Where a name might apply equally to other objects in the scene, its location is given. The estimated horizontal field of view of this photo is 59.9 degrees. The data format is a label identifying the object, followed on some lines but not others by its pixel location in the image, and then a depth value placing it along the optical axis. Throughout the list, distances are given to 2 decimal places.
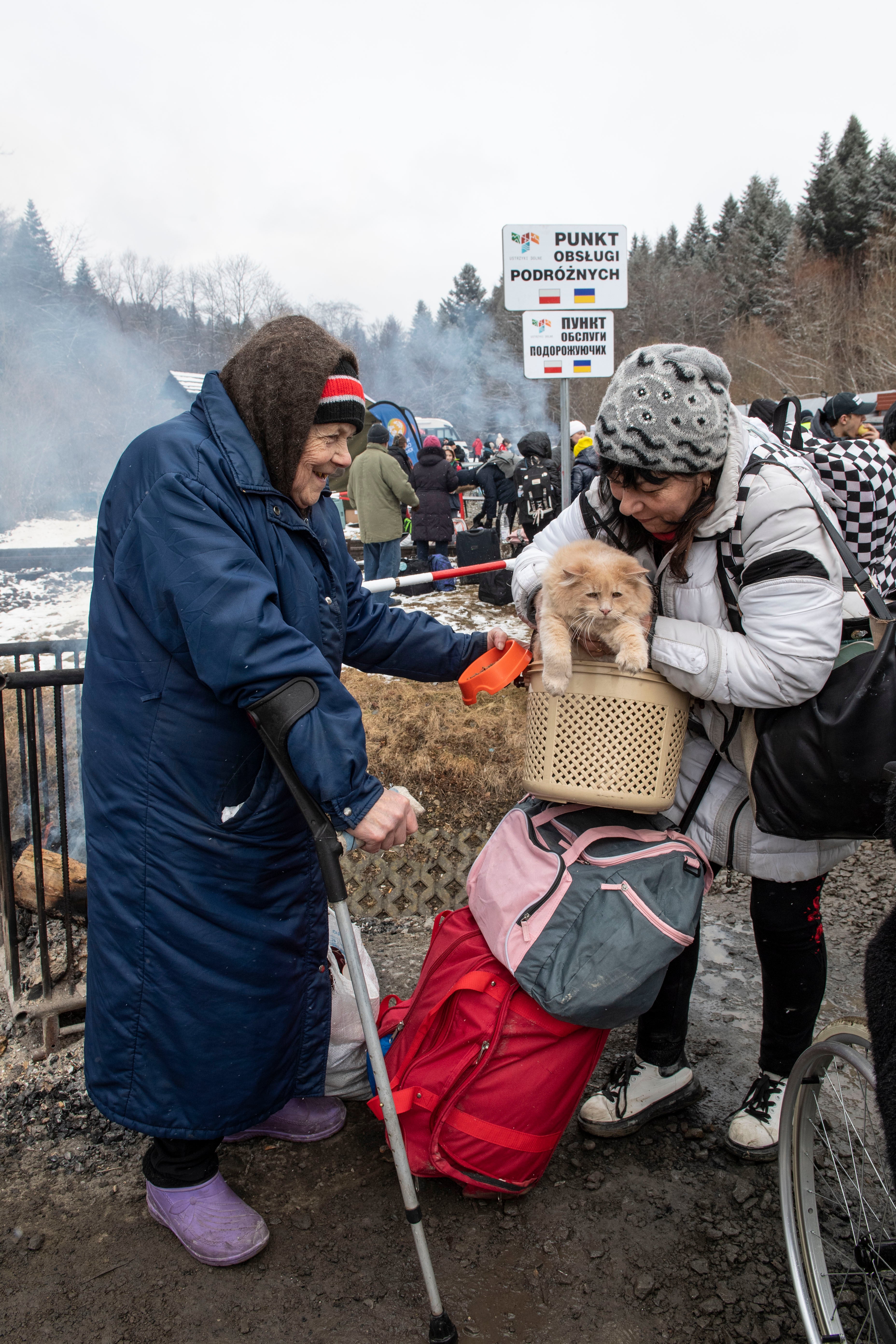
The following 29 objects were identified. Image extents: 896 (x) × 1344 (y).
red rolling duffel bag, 2.09
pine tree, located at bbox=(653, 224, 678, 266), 64.69
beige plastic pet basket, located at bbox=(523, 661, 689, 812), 2.08
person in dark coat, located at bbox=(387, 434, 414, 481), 14.35
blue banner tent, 15.41
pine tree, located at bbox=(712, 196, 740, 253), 58.72
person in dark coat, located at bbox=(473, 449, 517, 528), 14.21
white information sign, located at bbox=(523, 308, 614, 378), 6.22
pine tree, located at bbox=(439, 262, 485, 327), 83.38
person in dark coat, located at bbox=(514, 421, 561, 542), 10.90
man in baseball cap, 7.71
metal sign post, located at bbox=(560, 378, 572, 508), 6.18
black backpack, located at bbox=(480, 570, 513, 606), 7.92
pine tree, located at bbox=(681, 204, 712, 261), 63.41
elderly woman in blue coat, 1.79
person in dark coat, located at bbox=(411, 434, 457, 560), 11.99
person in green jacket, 10.10
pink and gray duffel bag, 1.99
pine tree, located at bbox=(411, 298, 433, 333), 65.62
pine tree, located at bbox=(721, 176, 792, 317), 46.88
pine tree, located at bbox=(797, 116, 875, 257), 42.91
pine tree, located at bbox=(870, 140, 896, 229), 41.53
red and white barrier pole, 4.17
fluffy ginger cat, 2.06
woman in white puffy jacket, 1.91
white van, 29.97
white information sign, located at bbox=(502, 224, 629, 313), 5.88
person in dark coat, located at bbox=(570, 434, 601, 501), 9.06
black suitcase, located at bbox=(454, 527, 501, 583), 10.88
